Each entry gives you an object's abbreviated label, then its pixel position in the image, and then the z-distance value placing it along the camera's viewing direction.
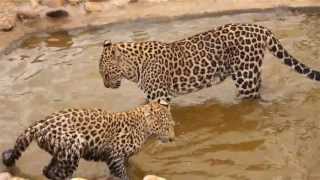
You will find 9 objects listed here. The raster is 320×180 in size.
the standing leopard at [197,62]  10.24
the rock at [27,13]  15.52
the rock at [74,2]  16.19
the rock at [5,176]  8.56
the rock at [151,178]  7.99
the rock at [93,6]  15.82
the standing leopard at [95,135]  8.27
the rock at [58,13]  15.57
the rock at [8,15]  15.00
